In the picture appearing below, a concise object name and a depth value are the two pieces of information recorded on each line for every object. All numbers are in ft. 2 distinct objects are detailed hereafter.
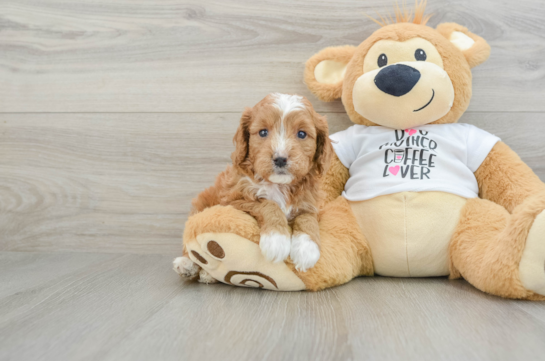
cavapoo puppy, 3.38
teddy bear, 3.51
